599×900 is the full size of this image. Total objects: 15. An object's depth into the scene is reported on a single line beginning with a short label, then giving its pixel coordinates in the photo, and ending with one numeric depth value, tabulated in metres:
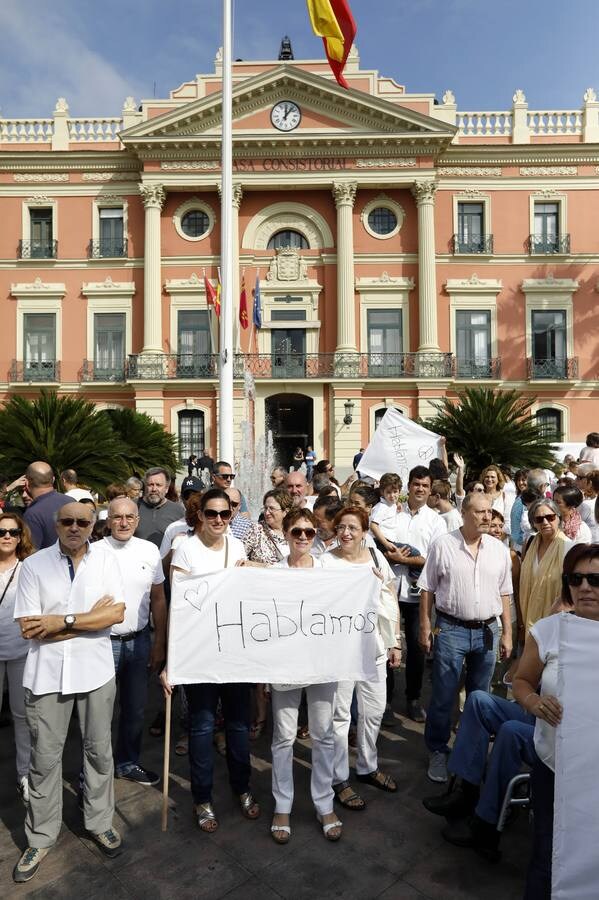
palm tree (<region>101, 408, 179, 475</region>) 16.75
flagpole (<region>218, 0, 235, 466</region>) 10.09
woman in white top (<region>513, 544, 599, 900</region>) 2.56
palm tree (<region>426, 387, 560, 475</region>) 14.66
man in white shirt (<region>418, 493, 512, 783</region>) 4.05
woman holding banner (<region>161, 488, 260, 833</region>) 3.57
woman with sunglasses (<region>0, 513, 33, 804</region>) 3.81
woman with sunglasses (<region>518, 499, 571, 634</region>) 4.24
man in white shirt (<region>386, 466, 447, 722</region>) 5.03
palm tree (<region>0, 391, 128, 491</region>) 10.31
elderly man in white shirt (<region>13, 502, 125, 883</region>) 3.23
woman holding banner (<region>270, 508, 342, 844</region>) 3.49
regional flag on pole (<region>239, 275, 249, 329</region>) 20.21
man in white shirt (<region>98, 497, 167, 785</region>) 4.04
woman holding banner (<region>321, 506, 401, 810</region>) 3.95
